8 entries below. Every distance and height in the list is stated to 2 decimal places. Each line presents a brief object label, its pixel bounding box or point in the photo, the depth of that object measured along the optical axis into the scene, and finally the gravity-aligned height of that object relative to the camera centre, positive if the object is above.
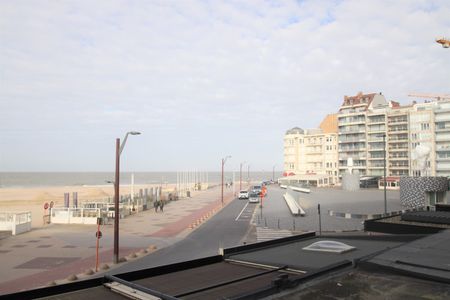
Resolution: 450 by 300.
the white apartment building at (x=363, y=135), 109.25 +9.85
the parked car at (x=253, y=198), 62.53 -5.31
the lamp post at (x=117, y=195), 22.33 -1.82
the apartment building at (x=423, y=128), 96.00 +10.77
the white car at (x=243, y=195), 72.62 -5.66
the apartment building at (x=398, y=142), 103.94 +7.20
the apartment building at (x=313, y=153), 125.51 +5.27
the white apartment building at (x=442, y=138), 93.81 +7.66
